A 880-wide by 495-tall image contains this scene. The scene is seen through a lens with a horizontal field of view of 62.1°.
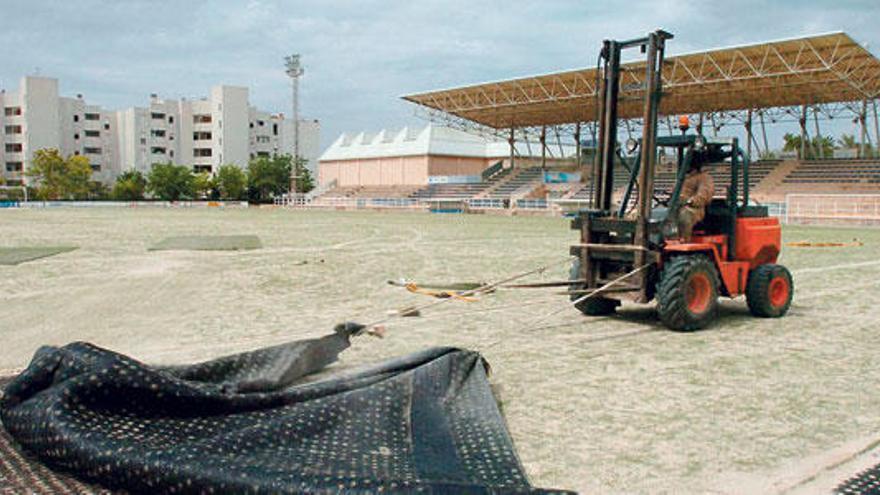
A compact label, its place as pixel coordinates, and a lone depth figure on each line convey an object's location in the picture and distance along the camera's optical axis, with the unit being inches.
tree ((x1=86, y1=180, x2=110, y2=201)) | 3193.9
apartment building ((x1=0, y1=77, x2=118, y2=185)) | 3503.9
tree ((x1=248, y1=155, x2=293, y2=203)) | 3191.4
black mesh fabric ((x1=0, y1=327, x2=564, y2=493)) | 126.0
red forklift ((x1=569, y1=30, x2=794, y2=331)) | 295.3
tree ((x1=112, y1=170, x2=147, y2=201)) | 3179.1
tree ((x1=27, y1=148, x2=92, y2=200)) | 3034.0
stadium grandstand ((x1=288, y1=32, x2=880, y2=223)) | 1499.8
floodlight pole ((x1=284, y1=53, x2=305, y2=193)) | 2832.2
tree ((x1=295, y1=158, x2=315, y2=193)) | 3348.9
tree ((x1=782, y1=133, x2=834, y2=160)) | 2657.5
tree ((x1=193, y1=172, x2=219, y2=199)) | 3195.9
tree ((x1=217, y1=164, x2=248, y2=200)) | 3179.1
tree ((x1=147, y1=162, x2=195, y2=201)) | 3093.0
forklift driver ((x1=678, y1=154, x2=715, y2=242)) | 311.3
